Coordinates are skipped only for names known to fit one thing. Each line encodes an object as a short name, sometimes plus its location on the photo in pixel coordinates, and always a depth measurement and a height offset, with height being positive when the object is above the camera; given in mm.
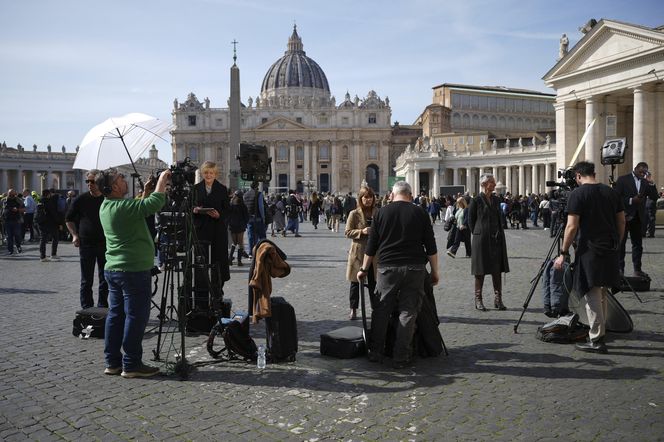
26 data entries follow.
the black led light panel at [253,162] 7258 +651
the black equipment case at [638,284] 8531 -1063
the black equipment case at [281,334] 5410 -1113
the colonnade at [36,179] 75562 +5104
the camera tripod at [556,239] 6722 -320
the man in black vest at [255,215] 7359 -14
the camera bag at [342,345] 5539 -1252
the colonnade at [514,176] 55094 +3752
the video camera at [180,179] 5254 +320
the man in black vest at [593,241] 5441 -276
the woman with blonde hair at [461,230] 12711 -381
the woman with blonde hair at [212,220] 6598 -62
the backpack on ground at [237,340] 5402 -1166
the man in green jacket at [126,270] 4844 -461
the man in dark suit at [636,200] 9320 +178
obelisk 20922 +3595
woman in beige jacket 7062 -235
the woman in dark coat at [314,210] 26938 +167
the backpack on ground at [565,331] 5930 -1220
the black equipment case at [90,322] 6262 -1147
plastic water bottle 5223 -1300
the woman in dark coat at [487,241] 7555 -374
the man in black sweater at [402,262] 5156 -434
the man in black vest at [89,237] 6973 -258
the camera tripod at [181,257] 5082 -390
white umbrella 6523 +842
